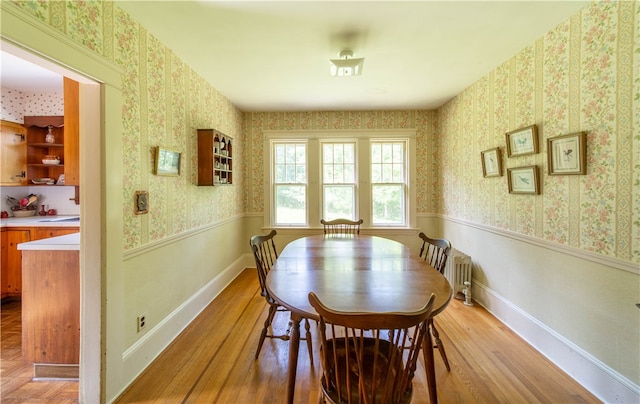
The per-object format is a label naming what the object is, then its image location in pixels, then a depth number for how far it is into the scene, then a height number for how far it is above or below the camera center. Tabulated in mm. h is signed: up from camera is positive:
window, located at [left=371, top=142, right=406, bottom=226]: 4117 +285
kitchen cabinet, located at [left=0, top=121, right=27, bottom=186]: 3049 +555
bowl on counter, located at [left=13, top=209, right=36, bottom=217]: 3271 -168
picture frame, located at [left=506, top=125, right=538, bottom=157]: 2098 +483
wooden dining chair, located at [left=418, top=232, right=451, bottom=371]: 1850 -463
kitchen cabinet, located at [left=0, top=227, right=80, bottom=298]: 2842 -523
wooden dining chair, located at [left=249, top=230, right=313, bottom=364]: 1934 -719
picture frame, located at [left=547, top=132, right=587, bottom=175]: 1695 +301
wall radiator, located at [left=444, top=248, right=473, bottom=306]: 3012 -866
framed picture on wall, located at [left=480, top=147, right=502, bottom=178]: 2541 +358
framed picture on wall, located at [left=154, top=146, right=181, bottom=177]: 2037 +309
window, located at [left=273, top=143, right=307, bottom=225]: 4156 +247
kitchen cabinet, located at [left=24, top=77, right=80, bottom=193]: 3289 +703
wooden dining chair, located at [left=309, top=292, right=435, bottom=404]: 934 -699
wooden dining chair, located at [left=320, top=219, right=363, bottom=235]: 3322 -423
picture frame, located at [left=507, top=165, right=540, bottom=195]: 2090 +150
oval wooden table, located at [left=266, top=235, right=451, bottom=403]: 1259 -500
